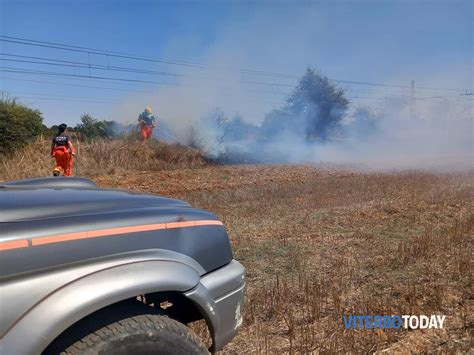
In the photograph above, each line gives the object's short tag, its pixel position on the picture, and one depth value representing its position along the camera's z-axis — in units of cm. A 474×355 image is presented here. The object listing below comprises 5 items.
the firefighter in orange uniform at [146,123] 2017
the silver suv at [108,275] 156
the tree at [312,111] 3178
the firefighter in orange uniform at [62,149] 1273
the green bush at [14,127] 1739
